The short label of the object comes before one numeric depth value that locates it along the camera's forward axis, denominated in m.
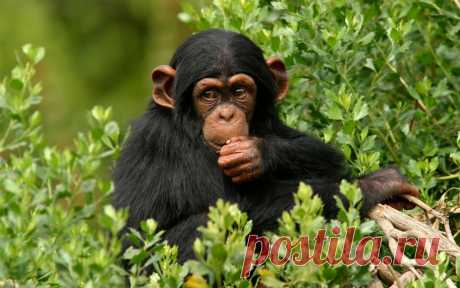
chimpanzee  13.09
